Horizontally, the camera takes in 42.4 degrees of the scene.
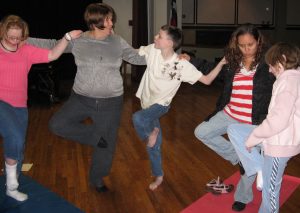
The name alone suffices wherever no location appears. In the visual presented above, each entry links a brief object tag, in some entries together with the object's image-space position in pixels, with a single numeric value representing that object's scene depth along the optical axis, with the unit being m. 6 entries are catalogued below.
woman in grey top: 2.92
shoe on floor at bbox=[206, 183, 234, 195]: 3.14
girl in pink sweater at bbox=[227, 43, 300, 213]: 2.11
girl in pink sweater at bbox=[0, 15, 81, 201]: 2.74
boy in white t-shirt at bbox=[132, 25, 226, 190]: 2.96
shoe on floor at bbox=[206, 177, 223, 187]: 3.20
